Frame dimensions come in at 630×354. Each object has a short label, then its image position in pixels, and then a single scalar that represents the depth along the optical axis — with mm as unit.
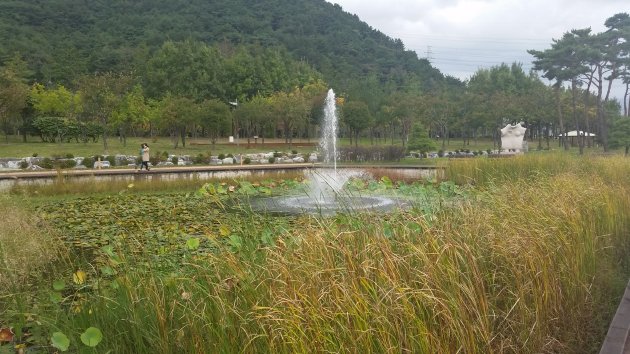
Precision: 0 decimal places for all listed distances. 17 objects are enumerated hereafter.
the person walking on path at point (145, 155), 17188
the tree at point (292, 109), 36344
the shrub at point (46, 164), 18078
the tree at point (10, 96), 26172
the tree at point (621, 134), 28422
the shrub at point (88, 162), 18844
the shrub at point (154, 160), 20344
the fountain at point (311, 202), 9191
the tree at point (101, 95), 27422
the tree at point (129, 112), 29981
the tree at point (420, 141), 29578
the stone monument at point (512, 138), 32597
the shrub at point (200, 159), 22594
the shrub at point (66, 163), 18344
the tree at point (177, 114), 30627
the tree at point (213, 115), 32000
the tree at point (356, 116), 36625
